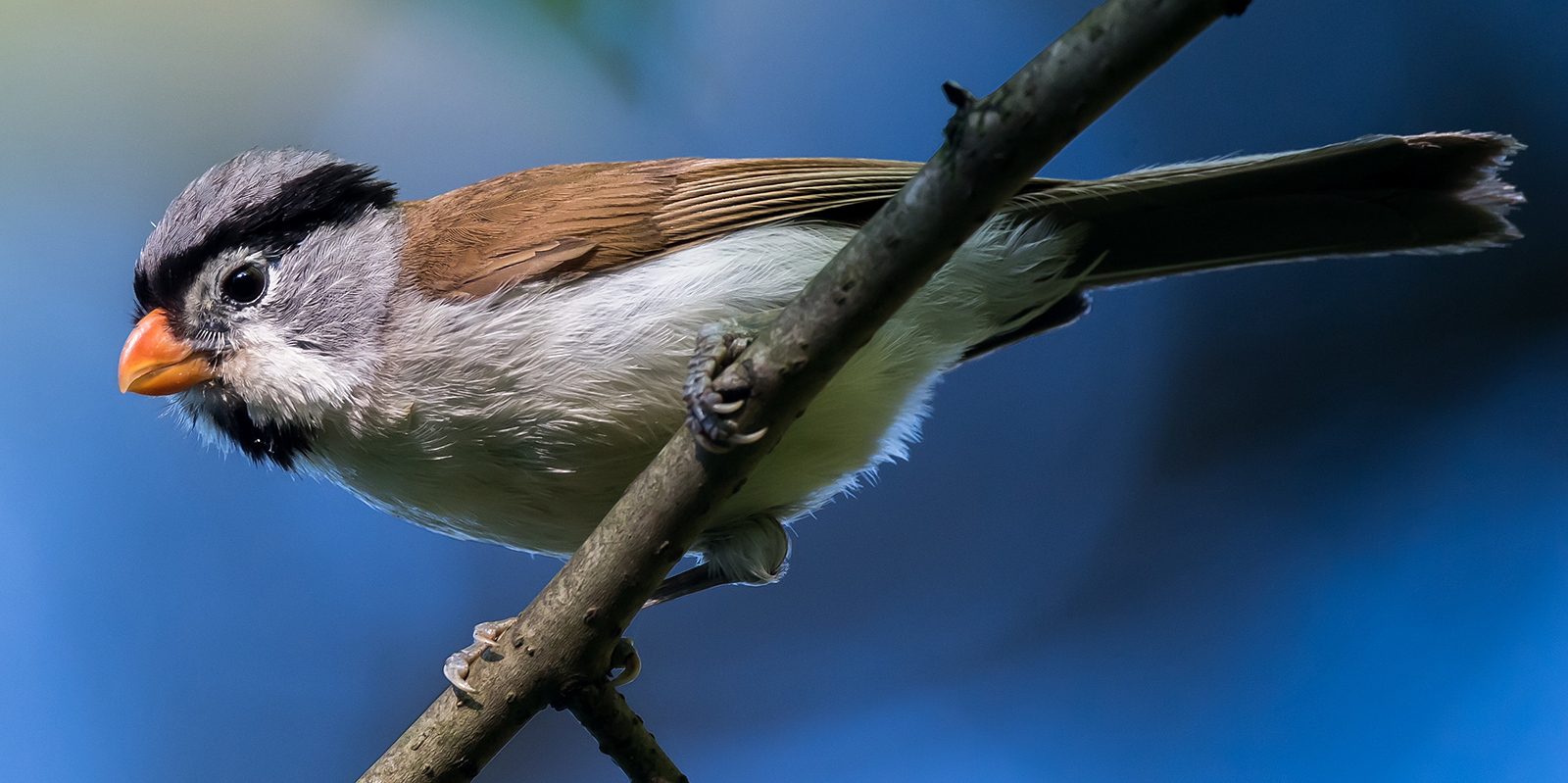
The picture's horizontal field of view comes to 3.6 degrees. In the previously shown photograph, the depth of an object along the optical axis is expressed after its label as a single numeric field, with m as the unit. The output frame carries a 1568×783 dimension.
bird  3.21
